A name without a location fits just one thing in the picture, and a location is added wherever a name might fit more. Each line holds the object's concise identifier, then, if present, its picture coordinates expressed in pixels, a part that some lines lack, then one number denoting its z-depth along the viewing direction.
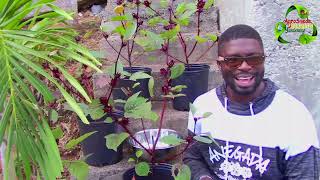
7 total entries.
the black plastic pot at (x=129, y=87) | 2.86
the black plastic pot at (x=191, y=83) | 2.87
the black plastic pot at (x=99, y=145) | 2.54
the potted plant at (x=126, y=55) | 2.21
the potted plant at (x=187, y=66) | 2.66
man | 1.94
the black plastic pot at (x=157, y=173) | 2.29
